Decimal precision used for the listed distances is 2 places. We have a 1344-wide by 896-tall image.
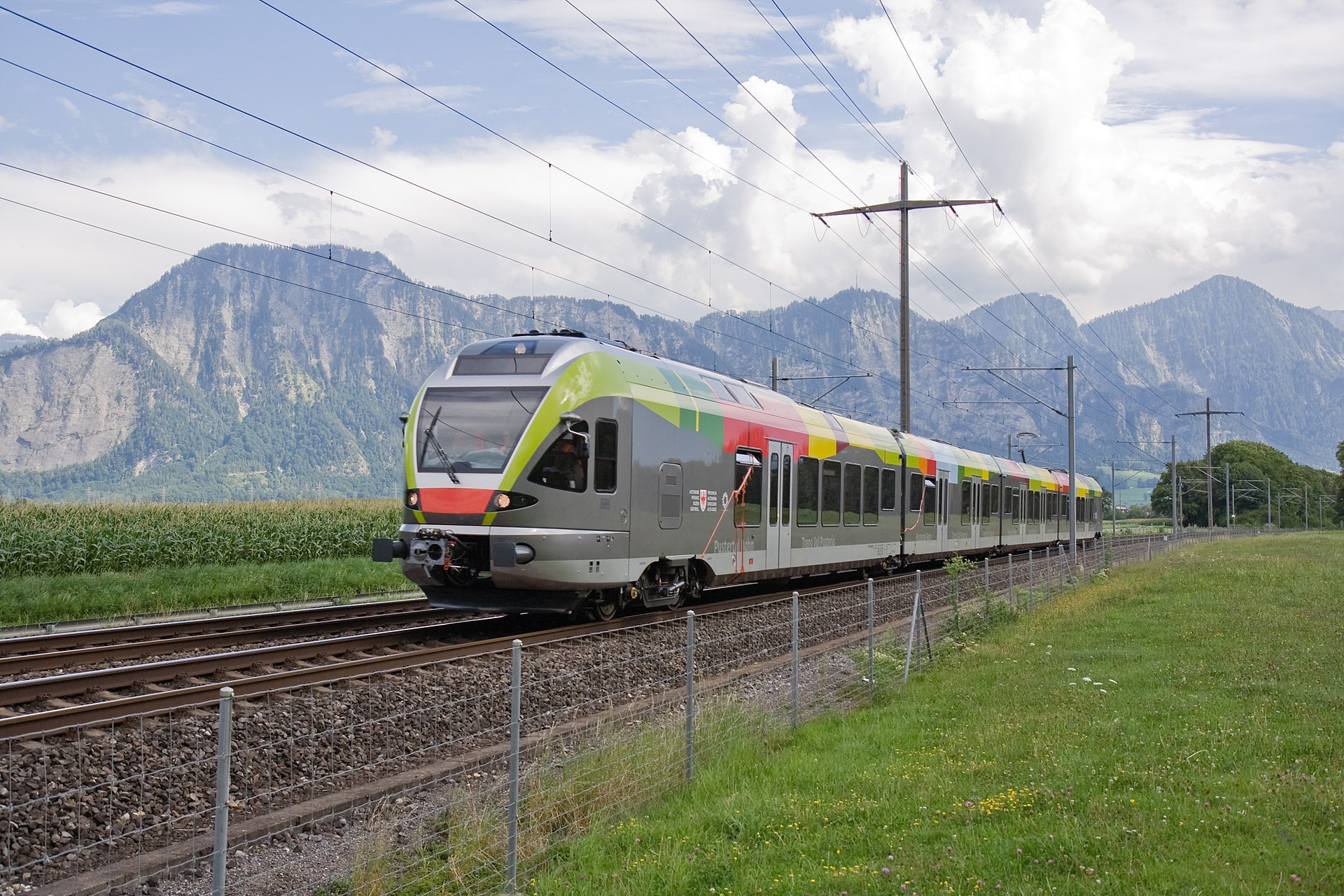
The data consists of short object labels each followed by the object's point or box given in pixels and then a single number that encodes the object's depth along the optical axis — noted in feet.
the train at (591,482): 46.80
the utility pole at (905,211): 106.32
